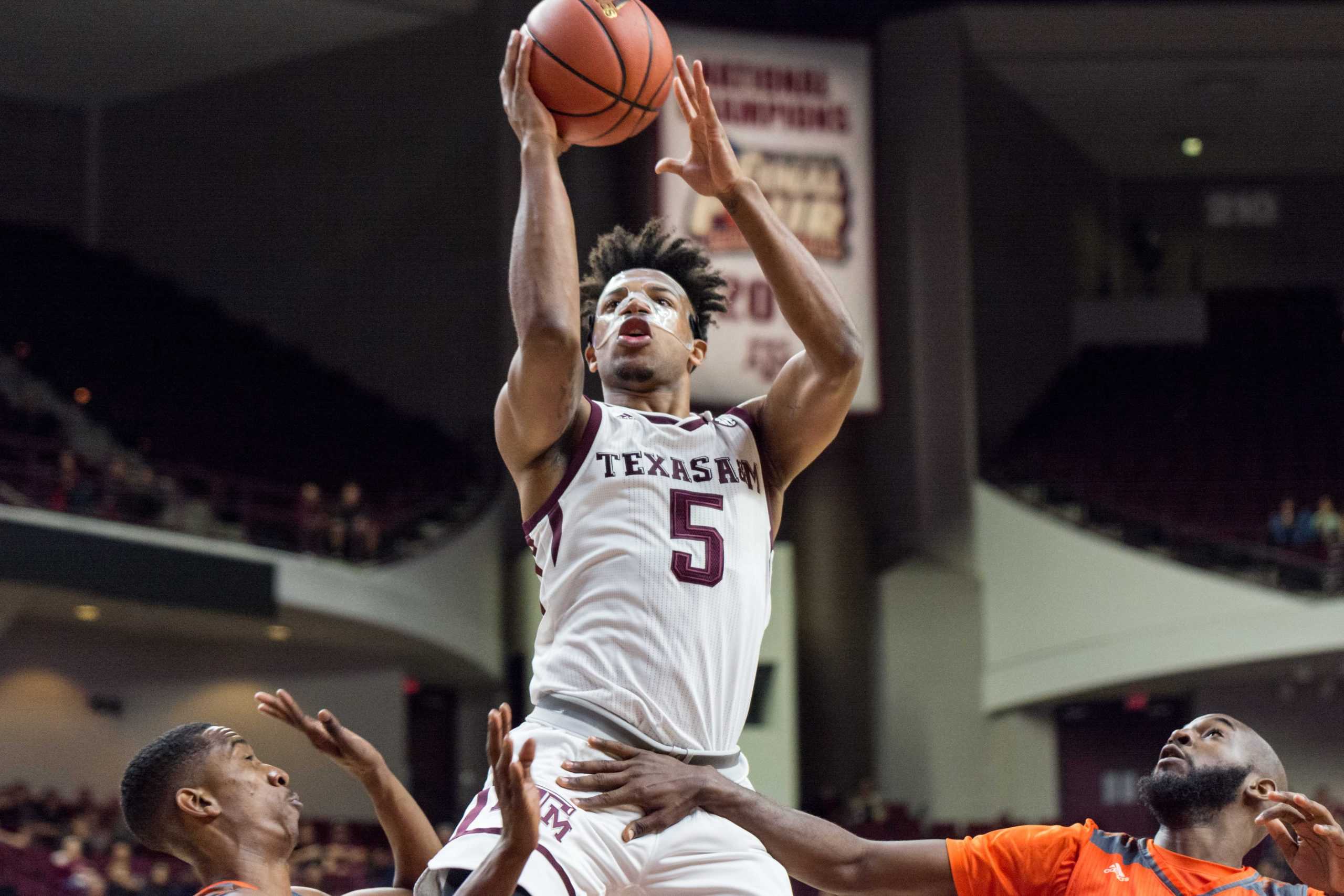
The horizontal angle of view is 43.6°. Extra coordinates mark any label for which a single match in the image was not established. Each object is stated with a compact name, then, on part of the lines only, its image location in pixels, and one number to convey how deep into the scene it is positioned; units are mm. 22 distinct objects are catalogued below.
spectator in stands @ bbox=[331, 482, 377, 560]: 16125
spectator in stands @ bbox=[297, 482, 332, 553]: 15852
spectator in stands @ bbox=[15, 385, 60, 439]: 15547
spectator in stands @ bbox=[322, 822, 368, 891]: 12547
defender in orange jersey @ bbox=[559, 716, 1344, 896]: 3738
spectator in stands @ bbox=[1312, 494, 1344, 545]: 16891
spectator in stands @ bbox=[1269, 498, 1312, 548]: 17078
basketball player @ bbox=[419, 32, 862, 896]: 3230
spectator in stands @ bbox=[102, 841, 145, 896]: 10852
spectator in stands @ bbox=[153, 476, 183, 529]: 14750
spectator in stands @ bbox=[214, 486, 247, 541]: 15039
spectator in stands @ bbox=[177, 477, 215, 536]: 15078
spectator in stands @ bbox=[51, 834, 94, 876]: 11250
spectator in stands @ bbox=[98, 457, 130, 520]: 14180
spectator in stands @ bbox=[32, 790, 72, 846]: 12914
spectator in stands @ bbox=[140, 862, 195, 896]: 10922
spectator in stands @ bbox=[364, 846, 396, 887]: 12562
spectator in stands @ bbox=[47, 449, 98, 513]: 13859
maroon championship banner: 16750
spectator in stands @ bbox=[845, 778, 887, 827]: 17656
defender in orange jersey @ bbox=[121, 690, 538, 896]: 3447
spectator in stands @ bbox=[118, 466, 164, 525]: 14477
